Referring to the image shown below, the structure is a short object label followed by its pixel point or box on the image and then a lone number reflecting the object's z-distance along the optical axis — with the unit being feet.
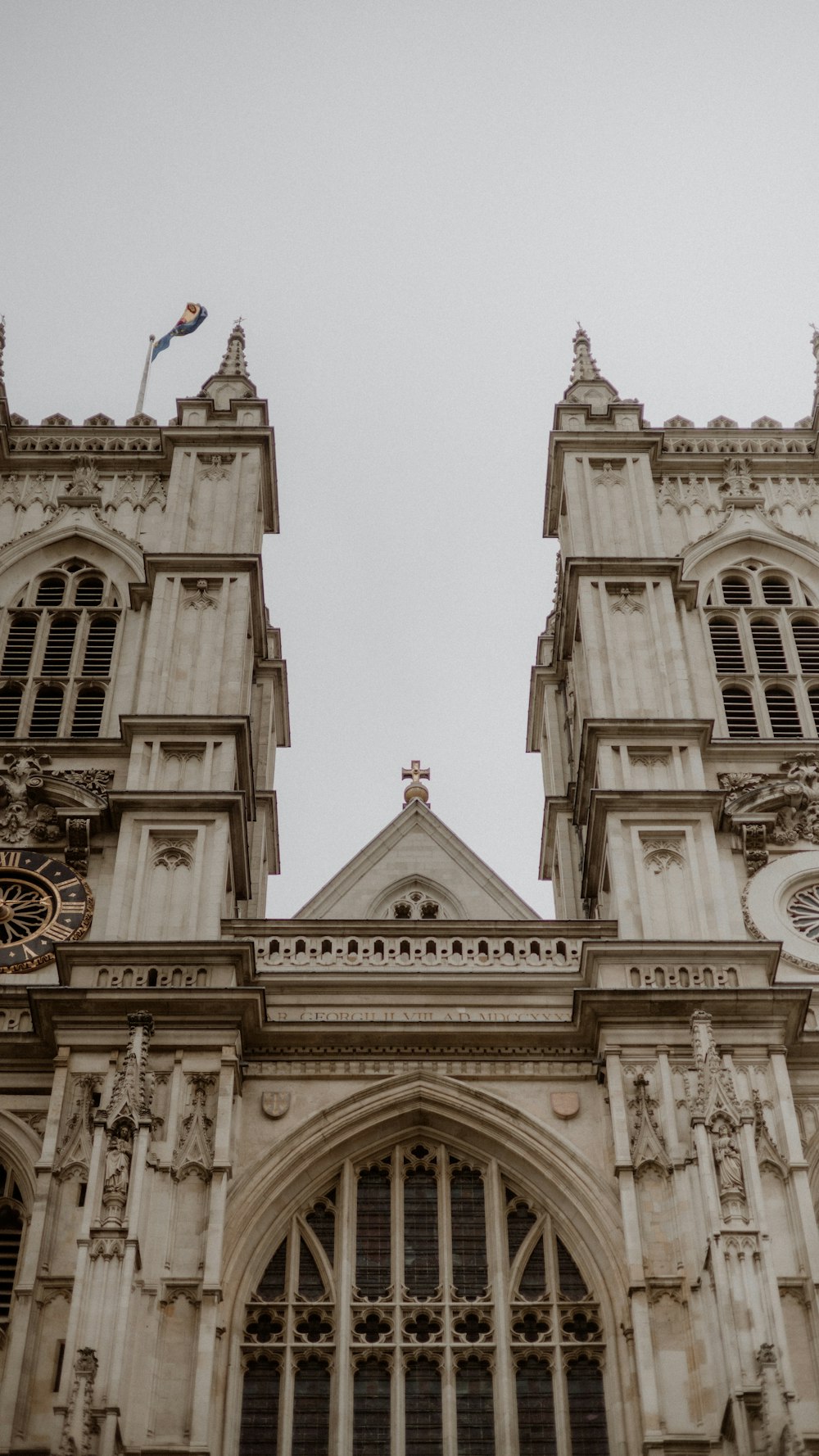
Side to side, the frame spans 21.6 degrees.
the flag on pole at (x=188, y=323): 132.57
